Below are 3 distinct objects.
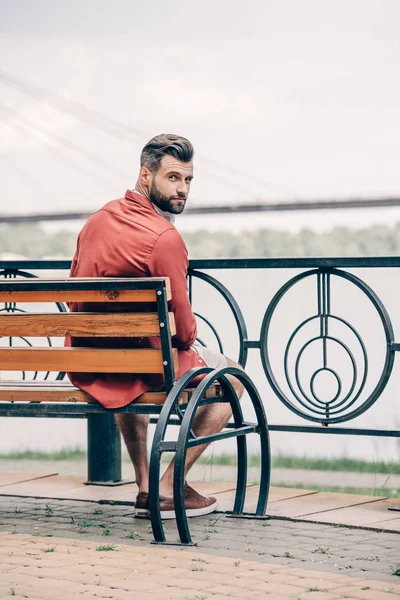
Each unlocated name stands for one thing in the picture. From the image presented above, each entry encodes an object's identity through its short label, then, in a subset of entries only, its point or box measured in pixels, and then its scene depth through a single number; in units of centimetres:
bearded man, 505
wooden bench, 470
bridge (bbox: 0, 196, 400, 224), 3383
